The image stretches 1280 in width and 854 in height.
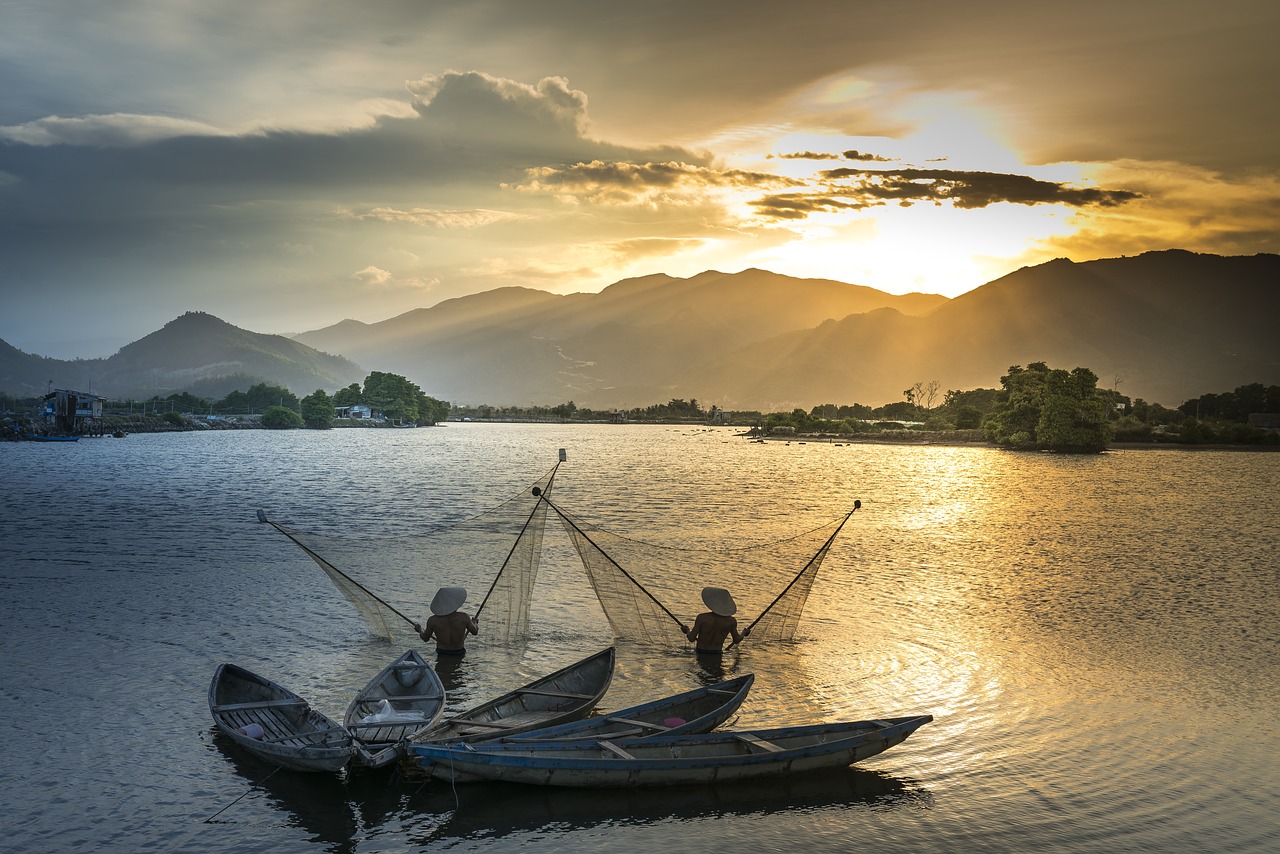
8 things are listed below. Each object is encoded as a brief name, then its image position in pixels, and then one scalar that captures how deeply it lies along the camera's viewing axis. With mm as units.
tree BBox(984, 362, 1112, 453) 129875
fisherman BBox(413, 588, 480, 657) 17453
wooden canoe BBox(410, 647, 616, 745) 12336
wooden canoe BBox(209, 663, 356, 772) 11688
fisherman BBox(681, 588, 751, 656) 18125
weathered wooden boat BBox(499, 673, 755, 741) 12477
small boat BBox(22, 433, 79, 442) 142625
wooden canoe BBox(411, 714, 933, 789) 11477
